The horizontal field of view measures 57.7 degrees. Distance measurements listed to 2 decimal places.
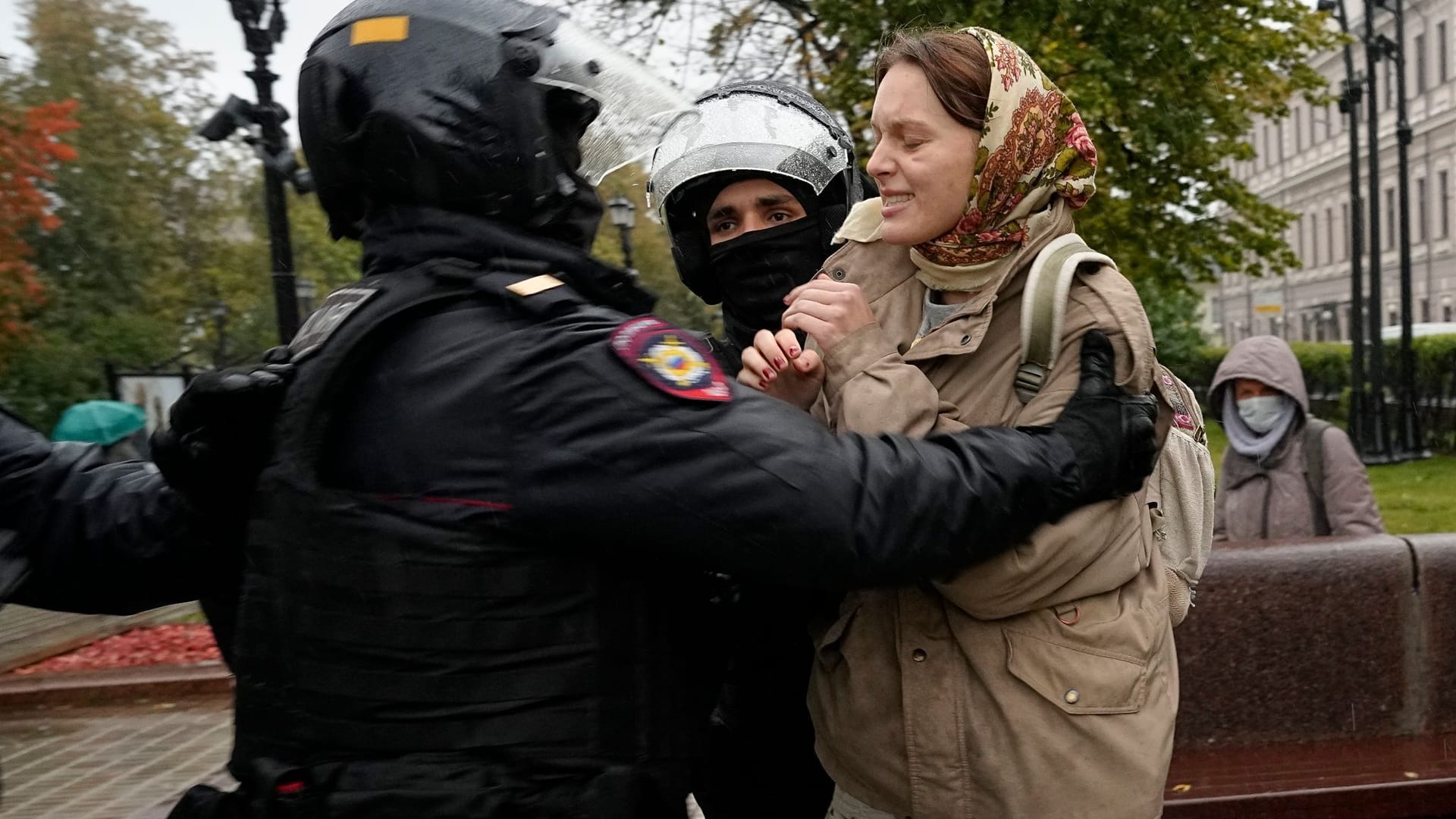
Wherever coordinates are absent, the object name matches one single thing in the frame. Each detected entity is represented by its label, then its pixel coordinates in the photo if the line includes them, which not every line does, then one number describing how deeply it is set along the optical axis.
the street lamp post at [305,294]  26.92
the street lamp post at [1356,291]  19.20
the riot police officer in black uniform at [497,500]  1.57
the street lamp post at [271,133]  7.98
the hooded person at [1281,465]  5.09
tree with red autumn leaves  10.48
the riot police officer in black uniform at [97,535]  1.89
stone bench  4.37
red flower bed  9.46
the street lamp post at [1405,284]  18.77
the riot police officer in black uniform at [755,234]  2.45
